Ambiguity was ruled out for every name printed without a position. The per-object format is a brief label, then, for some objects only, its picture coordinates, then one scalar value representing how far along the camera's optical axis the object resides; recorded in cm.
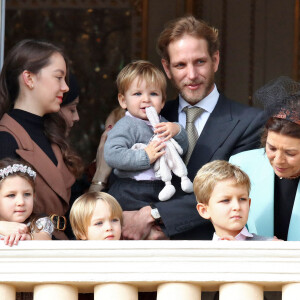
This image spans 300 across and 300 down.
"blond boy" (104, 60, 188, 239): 946
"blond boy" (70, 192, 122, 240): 891
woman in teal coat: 895
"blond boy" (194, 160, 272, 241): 876
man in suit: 995
